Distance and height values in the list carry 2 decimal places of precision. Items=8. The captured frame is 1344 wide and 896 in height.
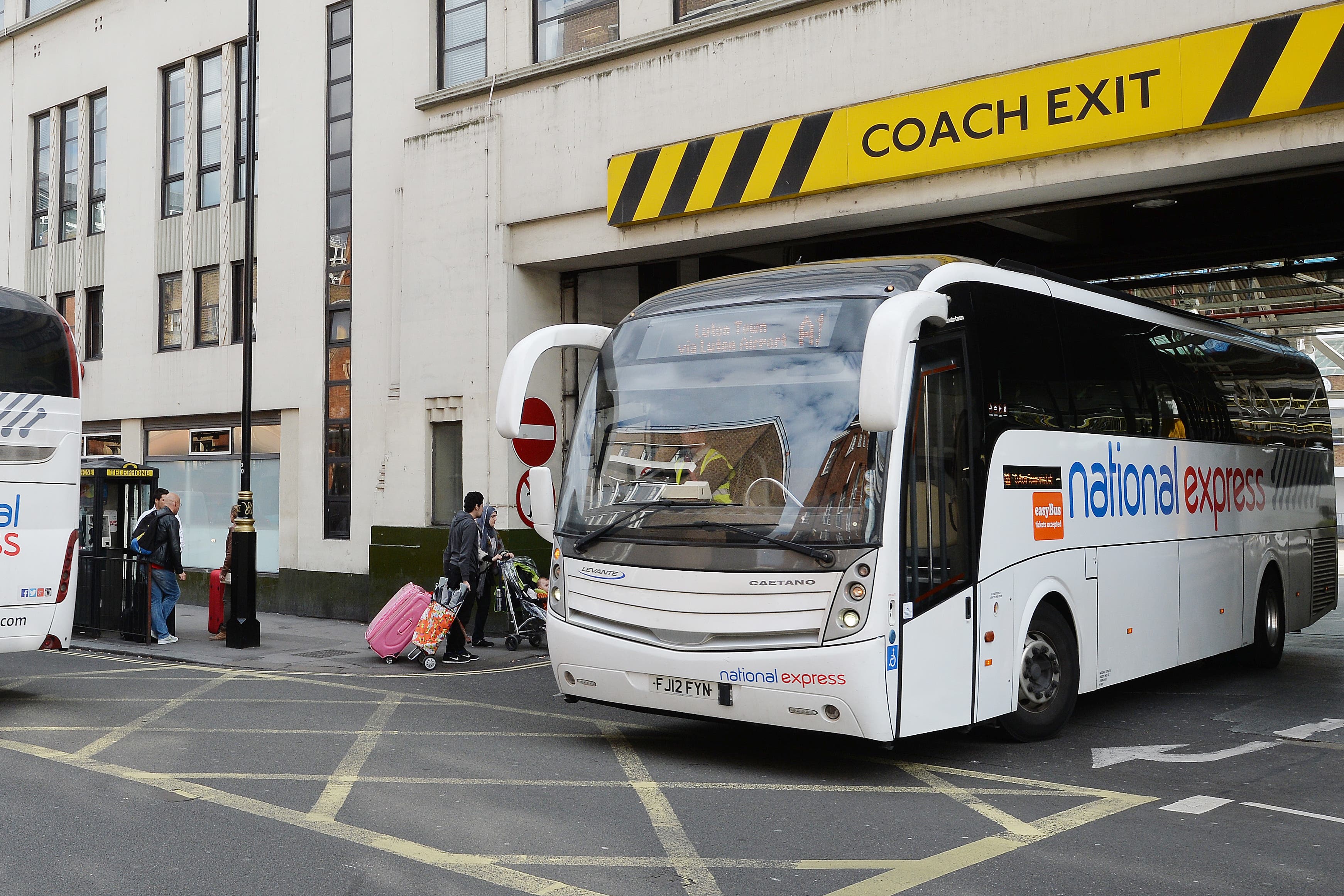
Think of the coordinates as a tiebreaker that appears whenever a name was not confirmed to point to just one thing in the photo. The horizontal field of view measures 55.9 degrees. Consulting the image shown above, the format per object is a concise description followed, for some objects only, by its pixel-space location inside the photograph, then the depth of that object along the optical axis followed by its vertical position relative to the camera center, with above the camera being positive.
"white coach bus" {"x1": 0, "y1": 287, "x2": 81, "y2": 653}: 9.96 +0.28
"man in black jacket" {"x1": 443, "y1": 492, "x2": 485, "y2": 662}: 13.09 -0.56
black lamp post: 14.20 -0.40
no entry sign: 13.74 +0.80
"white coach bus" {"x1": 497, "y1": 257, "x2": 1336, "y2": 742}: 7.13 +0.00
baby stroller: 14.00 -1.05
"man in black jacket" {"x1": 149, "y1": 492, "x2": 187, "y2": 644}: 14.63 -0.68
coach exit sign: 10.45 +3.63
